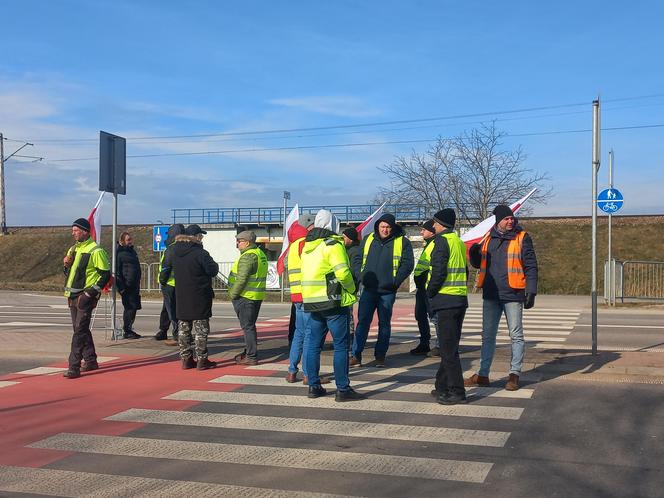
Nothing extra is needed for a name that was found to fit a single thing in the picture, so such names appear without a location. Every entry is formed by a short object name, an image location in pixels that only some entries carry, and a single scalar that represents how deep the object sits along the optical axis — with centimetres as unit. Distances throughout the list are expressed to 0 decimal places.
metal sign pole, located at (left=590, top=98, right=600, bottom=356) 936
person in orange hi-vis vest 759
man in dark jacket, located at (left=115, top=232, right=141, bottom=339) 1270
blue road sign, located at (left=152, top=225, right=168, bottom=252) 2603
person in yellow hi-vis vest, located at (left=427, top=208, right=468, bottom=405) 711
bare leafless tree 3109
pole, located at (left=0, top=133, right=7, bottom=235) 5428
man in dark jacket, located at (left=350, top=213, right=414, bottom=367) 931
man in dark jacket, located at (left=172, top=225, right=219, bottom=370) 913
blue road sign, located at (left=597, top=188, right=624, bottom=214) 2062
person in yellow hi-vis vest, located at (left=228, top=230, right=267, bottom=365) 936
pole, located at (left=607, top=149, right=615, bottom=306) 2133
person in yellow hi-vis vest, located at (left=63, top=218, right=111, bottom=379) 903
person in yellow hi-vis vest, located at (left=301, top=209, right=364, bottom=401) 725
